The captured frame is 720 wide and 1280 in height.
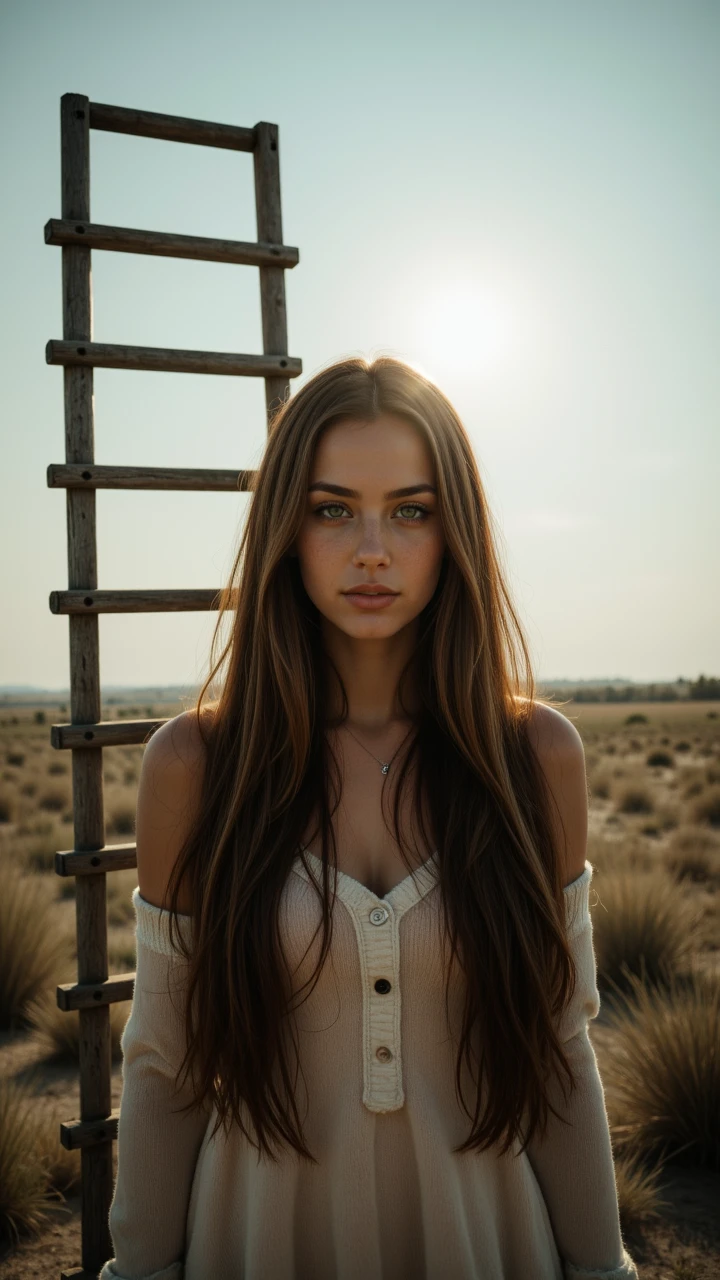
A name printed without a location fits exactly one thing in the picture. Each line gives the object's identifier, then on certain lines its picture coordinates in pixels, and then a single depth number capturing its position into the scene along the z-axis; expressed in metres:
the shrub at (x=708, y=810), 12.52
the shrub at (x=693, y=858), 9.34
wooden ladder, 3.03
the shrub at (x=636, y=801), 14.13
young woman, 1.83
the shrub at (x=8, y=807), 13.66
